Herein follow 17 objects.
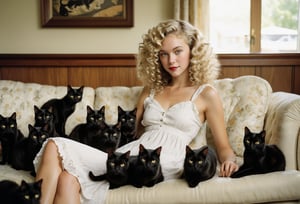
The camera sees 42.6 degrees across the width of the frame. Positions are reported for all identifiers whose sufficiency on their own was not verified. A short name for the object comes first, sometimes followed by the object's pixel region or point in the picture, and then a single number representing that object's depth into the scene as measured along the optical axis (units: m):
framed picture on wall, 3.00
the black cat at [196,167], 1.81
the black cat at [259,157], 1.91
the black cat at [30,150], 2.11
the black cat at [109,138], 2.16
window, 3.15
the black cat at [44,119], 2.33
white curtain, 2.84
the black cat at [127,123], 2.31
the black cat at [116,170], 1.80
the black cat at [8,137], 2.26
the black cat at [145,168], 1.81
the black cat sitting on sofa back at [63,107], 2.51
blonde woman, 1.81
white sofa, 1.79
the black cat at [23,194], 1.60
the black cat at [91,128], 2.27
